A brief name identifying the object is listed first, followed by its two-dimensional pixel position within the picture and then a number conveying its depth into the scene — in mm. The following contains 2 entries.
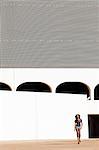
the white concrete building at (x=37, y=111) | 29734
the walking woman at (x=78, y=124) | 25953
